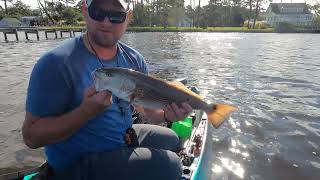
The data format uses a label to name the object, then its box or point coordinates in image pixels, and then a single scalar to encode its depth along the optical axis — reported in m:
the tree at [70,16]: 71.90
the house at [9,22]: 66.14
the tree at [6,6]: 80.97
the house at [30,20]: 73.11
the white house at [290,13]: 83.68
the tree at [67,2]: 82.99
